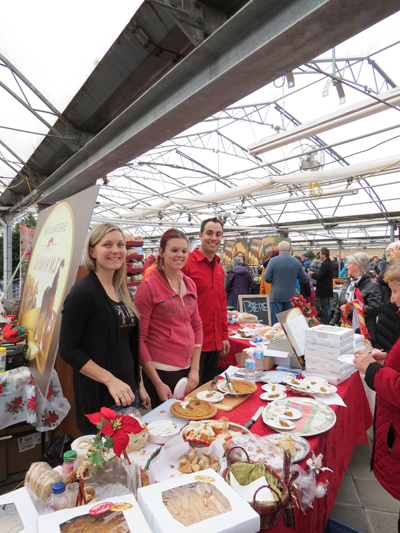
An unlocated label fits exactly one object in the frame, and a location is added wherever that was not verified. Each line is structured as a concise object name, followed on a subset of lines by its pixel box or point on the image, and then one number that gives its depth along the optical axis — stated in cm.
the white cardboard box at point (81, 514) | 75
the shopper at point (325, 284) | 706
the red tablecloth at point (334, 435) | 129
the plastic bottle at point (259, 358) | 245
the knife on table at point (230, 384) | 194
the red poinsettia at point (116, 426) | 94
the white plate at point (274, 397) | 188
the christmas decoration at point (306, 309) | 285
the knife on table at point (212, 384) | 202
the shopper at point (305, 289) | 621
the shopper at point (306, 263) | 1161
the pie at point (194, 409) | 161
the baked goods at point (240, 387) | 194
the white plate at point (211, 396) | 184
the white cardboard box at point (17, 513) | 79
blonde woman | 152
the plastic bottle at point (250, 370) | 224
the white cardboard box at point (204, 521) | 74
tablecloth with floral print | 237
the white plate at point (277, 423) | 151
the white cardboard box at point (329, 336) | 217
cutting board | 177
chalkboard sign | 498
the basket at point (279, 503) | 91
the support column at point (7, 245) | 783
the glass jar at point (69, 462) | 108
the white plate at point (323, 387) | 194
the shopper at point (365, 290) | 377
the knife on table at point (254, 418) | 157
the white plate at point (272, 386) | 202
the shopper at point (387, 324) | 285
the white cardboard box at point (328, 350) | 218
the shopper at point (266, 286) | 698
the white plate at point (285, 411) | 163
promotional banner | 211
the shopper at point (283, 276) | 551
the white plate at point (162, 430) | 140
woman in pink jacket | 198
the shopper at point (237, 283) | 662
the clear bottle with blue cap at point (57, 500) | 90
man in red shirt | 261
